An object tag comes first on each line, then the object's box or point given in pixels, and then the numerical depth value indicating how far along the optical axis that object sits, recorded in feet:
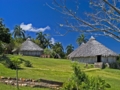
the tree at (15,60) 37.87
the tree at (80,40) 249.34
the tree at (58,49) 204.41
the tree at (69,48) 242.54
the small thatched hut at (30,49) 171.32
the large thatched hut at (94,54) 129.39
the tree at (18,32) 244.24
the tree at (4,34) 97.01
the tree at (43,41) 242.58
